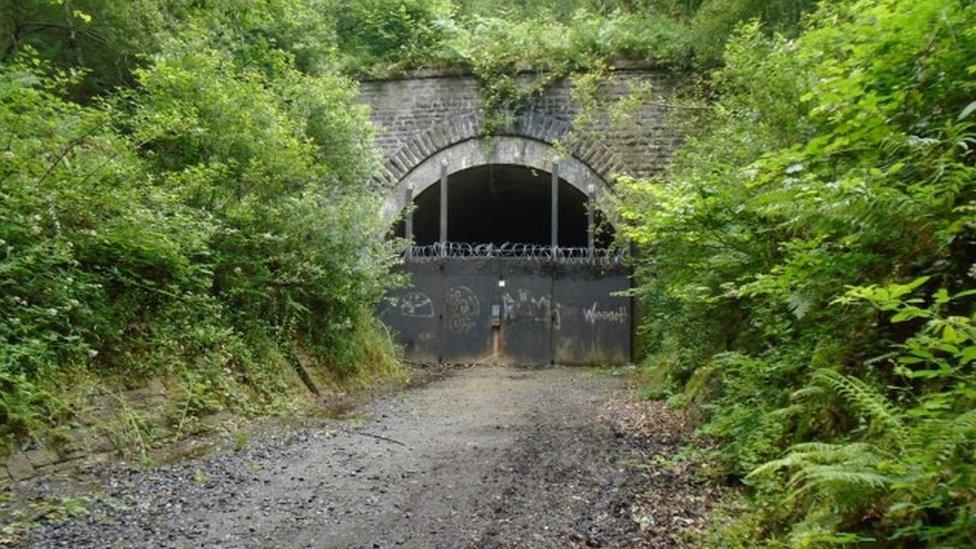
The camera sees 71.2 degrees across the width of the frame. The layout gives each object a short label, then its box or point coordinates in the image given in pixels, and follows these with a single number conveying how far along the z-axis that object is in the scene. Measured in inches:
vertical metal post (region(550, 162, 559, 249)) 537.6
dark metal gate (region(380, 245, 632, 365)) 545.0
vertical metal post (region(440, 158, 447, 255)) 550.9
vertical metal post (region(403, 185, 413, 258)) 448.8
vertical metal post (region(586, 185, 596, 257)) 518.3
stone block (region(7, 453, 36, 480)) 167.0
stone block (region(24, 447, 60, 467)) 174.1
